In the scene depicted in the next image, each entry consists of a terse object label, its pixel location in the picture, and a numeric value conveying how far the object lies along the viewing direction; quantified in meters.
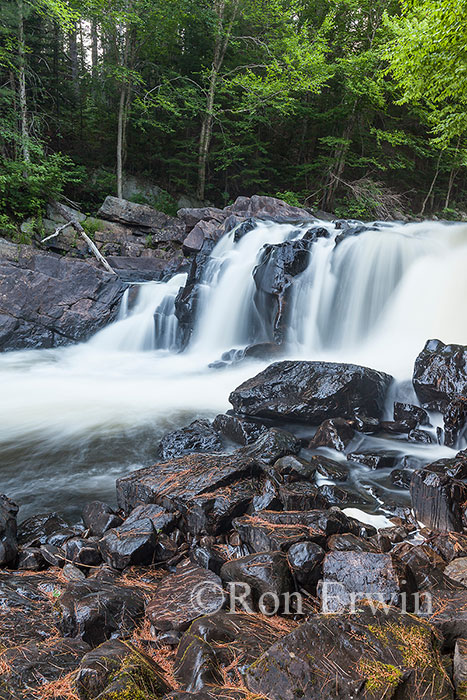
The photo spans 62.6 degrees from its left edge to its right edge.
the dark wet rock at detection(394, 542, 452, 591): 2.46
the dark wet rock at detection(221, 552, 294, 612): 2.35
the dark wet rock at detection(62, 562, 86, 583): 2.68
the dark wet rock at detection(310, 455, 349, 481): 4.29
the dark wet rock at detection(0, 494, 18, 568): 2.82
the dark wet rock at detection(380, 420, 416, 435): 5.45
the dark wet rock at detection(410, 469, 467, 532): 3.24
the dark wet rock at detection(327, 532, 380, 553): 2.75
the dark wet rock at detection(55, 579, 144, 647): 2.10
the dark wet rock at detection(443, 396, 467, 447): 4.96
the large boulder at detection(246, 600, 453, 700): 1.49
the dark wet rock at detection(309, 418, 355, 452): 5.12
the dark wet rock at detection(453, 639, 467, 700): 1.53
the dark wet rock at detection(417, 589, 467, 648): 1.94
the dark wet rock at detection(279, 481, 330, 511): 3.37
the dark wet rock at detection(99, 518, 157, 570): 2.81
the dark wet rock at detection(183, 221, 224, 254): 13.81
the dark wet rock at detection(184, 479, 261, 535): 3.16
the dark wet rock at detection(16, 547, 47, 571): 2.85
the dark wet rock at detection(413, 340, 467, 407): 5.32
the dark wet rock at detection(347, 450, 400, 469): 4.59
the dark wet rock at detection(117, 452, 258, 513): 3.42
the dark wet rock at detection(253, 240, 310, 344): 9.13
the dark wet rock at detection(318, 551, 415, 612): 2.20
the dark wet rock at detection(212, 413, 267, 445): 5.19
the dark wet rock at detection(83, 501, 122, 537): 3.25
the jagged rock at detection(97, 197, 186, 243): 15.56
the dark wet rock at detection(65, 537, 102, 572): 2.85
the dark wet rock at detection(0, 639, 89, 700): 1.61
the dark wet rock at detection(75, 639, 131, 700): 1.59
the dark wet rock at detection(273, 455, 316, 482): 3.93
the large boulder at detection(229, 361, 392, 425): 5.62
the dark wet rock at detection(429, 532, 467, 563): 2.86
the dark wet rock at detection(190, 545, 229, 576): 2.72
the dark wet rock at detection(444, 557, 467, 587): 2.57
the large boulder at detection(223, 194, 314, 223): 14.76
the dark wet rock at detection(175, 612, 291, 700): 1.72
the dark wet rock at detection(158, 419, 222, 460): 4.93
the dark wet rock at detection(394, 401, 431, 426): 5.54
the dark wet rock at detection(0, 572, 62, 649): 2.04
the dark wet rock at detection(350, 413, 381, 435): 5.45
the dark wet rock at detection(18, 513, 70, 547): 3.18
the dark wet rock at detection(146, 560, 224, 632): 2.18
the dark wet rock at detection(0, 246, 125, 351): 10.45
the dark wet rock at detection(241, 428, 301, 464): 4.36
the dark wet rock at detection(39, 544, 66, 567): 2.88
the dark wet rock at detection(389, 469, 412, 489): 4.16
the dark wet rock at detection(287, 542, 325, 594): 2.48
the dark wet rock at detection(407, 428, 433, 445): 5.16
